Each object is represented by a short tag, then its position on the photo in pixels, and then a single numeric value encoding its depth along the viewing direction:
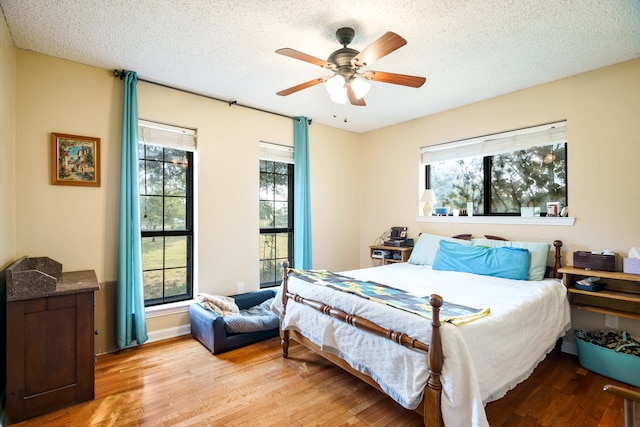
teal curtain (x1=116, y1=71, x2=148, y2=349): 2.79
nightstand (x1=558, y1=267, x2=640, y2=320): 2.43
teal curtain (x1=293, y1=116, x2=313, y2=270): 4.05
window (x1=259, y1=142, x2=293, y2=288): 4.00
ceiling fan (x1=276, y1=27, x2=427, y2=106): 2.05
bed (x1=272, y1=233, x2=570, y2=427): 1.57
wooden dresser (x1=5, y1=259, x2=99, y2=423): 1.91
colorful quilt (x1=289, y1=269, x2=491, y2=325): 1.77
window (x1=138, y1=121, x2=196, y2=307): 3.16
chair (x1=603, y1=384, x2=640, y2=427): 1.00
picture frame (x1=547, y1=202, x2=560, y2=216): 3.04
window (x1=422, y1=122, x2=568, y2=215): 3.17
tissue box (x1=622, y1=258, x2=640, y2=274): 2.37
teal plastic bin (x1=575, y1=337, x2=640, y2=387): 2.31
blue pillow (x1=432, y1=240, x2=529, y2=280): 2.86
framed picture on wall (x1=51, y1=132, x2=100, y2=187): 2.61
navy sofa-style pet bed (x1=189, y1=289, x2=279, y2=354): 2.81
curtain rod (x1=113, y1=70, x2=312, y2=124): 2.83
